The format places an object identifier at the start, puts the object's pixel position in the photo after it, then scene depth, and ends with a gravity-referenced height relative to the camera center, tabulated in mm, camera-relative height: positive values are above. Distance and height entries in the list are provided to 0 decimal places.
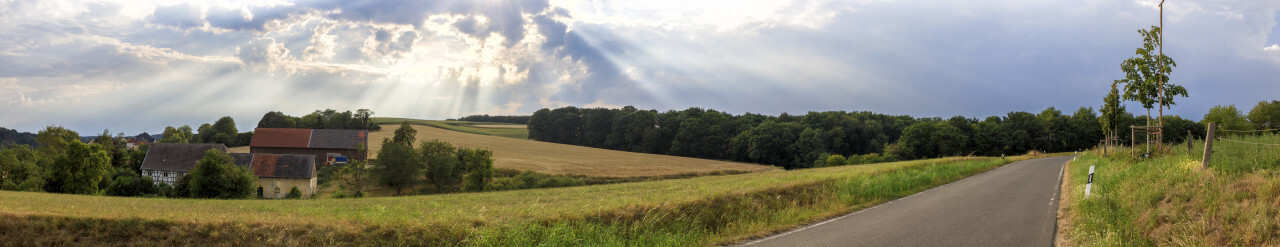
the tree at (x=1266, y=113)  43531 +1805
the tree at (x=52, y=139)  57116 -1791
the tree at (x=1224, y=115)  47425 +1862
